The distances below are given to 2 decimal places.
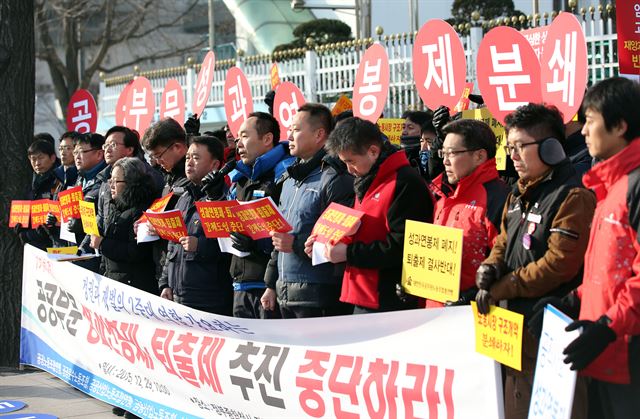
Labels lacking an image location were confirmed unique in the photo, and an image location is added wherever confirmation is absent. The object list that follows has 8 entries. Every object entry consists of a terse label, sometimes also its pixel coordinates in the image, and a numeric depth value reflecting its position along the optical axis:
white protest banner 4.69
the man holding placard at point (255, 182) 6.27
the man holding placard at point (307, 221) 5.68
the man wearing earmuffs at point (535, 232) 4.12
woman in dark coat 7.39
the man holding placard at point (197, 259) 6.64
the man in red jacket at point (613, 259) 3.57
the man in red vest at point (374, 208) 5.20
